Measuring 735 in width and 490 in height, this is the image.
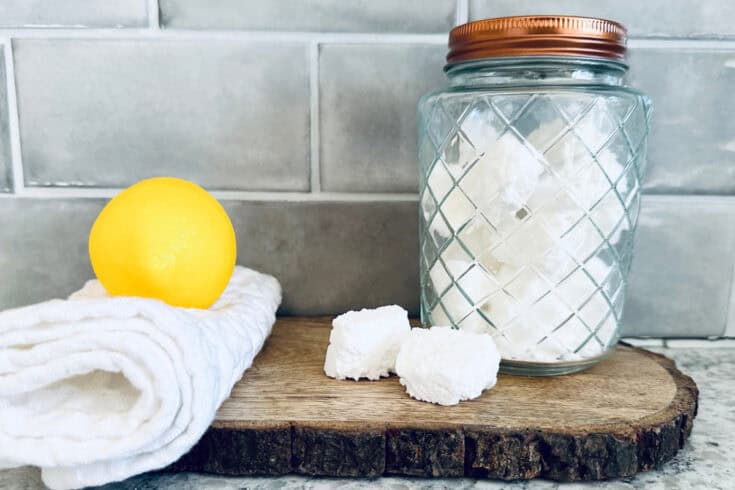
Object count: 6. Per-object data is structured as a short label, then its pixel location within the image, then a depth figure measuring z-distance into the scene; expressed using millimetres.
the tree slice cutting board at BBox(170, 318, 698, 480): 404
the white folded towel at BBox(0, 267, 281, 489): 358
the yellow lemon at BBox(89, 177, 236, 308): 470
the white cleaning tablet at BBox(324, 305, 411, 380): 491
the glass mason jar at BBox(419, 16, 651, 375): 482
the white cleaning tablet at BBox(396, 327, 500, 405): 439
